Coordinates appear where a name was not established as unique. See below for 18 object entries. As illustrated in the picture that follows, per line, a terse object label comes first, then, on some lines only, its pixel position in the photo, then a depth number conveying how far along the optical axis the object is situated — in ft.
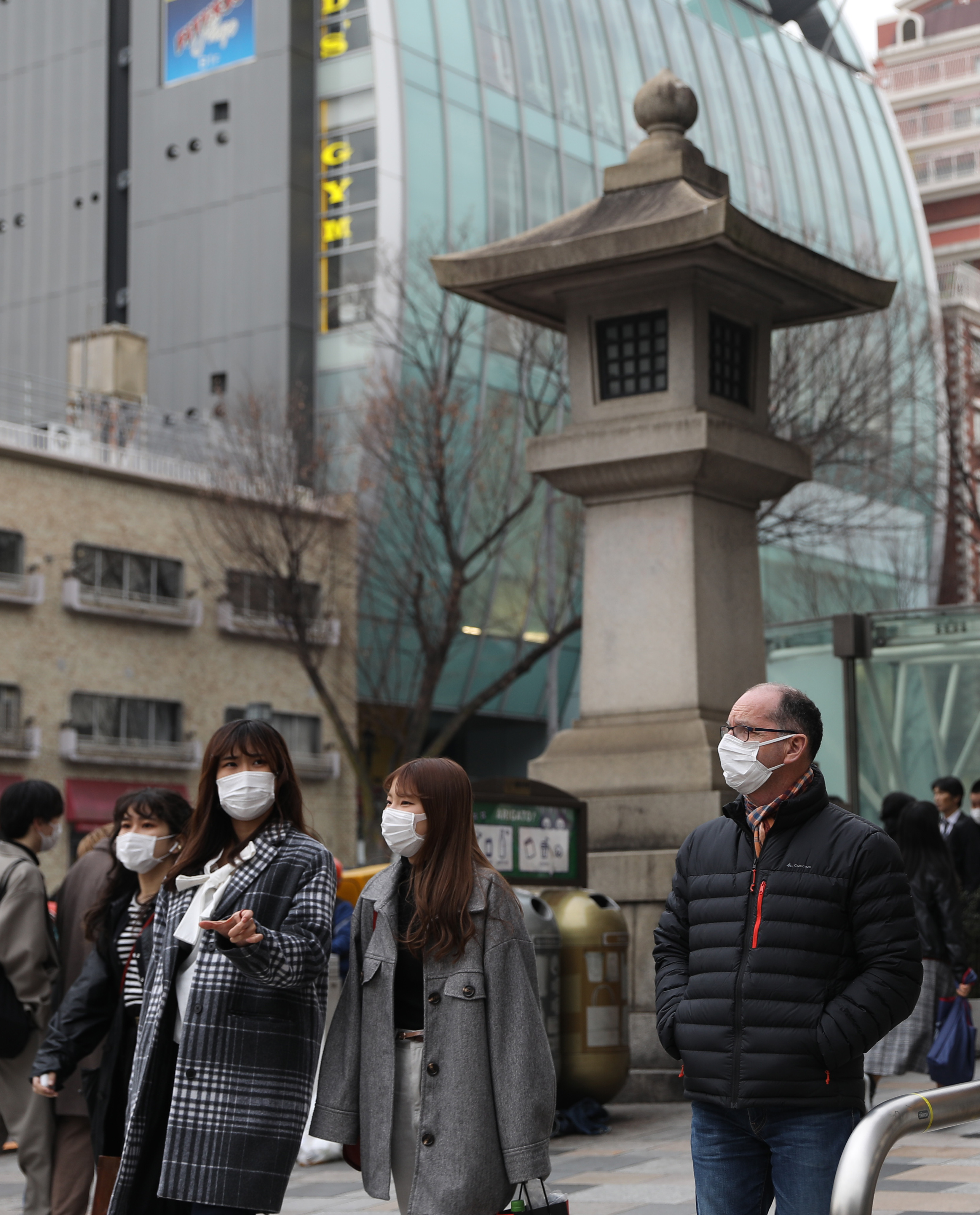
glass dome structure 132.87
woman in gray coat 15.23
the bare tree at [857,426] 93.30
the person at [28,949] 23.65
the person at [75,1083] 22.57
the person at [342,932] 29.99
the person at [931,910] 31.60
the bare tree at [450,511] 97.81
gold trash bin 33.27
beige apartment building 117.80
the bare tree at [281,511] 101.65
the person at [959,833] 40.16
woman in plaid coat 15.87
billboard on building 145.07
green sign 34.53
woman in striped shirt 19.35
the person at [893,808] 35.55
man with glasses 13.82
